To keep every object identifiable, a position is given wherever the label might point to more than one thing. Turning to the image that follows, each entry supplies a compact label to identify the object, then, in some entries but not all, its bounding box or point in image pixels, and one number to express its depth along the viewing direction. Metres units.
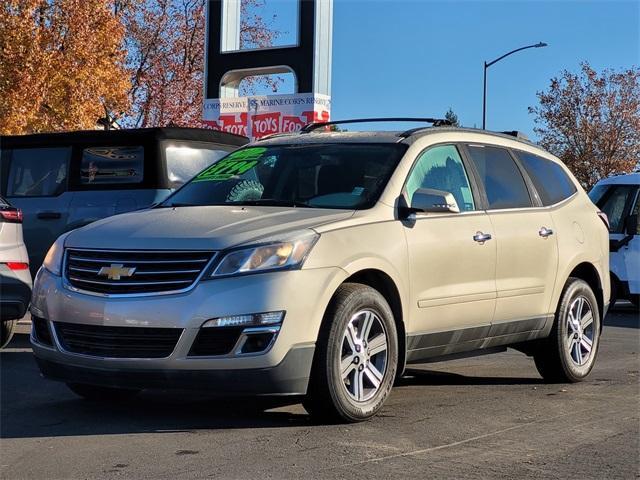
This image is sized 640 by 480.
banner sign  16.97
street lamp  36.52
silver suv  5.01
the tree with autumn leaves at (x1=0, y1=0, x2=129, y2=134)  23.34
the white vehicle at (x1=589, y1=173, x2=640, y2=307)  13.80
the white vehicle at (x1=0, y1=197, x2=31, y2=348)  7.64
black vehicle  9.34
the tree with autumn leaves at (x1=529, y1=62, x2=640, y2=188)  48.25
